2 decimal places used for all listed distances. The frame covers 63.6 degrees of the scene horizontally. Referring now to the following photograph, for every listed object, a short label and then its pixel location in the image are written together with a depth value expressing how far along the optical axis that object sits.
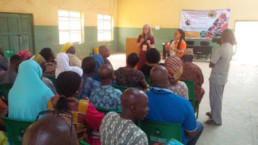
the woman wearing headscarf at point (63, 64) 3.17
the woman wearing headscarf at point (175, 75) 2.24
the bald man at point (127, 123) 1.17
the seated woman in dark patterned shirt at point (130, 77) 2.70
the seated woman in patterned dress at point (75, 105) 1.58
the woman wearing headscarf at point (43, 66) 2.33
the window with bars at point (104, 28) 10.91
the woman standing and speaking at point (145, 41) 5.19
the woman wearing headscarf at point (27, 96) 1.69
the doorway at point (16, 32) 6.28
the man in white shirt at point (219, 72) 2.96
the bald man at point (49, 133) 0.70
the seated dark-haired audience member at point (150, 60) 3.04
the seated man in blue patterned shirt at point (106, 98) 1.98
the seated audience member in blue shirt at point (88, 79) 2.42
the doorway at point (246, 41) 10.05
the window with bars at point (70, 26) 8.57
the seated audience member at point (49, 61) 3.43
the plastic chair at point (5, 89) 2.53
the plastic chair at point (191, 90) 2.80
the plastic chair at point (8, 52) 5.87
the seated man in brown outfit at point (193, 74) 2.96
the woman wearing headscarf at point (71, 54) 3.44
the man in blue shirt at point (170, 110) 1.65
